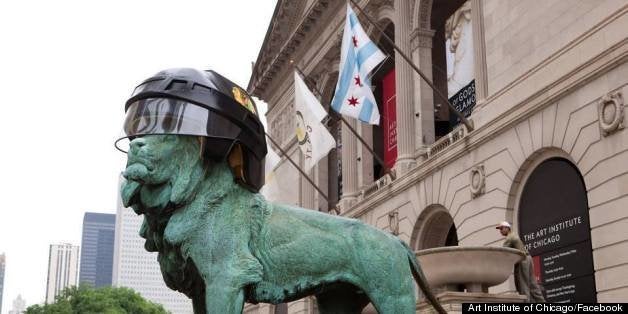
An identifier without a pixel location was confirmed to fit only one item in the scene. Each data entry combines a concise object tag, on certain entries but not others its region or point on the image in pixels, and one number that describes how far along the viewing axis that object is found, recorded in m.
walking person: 15.28
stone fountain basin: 13.66
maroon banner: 33.59
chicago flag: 26.00
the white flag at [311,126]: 29.14
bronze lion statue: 5.44
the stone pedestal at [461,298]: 13.64
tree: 55.84
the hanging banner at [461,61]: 27.19
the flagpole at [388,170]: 30.83
